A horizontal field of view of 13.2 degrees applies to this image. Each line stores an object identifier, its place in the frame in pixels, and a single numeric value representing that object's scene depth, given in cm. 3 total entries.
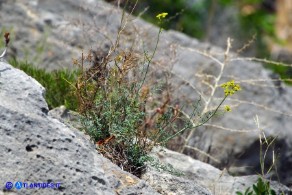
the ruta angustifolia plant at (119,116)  769
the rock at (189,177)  753
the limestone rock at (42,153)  655
